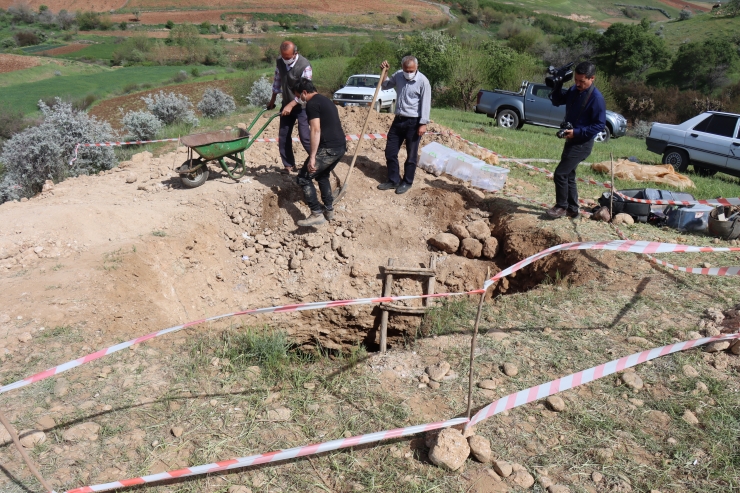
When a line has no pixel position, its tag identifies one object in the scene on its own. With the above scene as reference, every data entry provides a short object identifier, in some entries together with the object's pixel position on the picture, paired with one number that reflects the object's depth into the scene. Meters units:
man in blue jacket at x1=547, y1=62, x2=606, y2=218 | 5.30
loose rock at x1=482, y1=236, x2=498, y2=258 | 6.19
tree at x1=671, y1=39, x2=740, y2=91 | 32.53
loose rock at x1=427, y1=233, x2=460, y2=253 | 6.12
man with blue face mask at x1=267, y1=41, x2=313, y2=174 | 6.19
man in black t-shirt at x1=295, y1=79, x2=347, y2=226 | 5.23
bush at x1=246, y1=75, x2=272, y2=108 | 16.14
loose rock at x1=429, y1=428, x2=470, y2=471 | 2.96
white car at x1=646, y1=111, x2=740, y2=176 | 9.81
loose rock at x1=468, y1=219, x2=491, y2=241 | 6.29
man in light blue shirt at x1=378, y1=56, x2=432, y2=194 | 6.23
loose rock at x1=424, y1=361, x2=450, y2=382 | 3.86
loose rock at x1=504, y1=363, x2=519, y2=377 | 3.78
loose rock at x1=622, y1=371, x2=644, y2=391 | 3.54
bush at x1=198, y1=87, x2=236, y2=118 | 14.87
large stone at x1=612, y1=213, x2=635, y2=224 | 6.21
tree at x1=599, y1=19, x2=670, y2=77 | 37.34
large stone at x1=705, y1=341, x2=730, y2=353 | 3.77
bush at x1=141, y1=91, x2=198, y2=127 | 12.03
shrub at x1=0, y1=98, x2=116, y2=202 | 8.43
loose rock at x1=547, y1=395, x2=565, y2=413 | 3.39
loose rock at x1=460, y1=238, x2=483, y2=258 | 6.17
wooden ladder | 5.16
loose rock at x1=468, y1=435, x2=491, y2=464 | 3.02
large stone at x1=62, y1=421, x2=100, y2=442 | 3.18
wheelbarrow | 6.36
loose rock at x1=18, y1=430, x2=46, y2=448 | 3.10
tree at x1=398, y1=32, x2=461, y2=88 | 28.36
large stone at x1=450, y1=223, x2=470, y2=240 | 6.31
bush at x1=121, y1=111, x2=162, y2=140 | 10.18
